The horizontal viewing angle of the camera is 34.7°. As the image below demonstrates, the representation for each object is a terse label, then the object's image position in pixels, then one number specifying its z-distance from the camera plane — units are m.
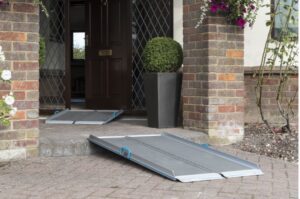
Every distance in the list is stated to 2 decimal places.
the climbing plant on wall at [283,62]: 6.24
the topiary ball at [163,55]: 6.20
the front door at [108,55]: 7.99
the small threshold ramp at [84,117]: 7.01
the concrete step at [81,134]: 5.02
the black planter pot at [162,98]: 6.21
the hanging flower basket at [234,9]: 5.73
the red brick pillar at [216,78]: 5.82
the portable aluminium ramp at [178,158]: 4.10
